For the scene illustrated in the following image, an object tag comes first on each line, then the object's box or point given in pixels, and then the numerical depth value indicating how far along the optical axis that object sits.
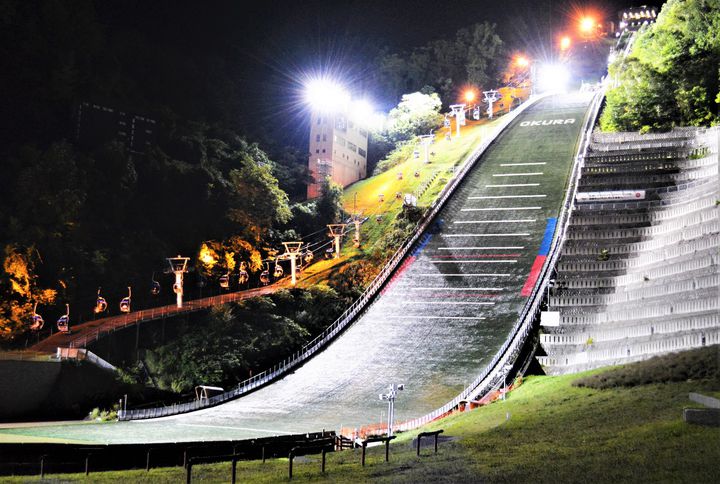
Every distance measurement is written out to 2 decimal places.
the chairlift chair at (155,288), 46.00
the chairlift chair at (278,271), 50.47
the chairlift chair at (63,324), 40.19
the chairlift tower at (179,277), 45.84
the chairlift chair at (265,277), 52.08
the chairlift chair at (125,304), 43.06
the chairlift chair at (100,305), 42.50
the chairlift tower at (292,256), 50.94
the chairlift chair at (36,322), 39.76
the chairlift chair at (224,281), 47.22
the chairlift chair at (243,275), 50.88
